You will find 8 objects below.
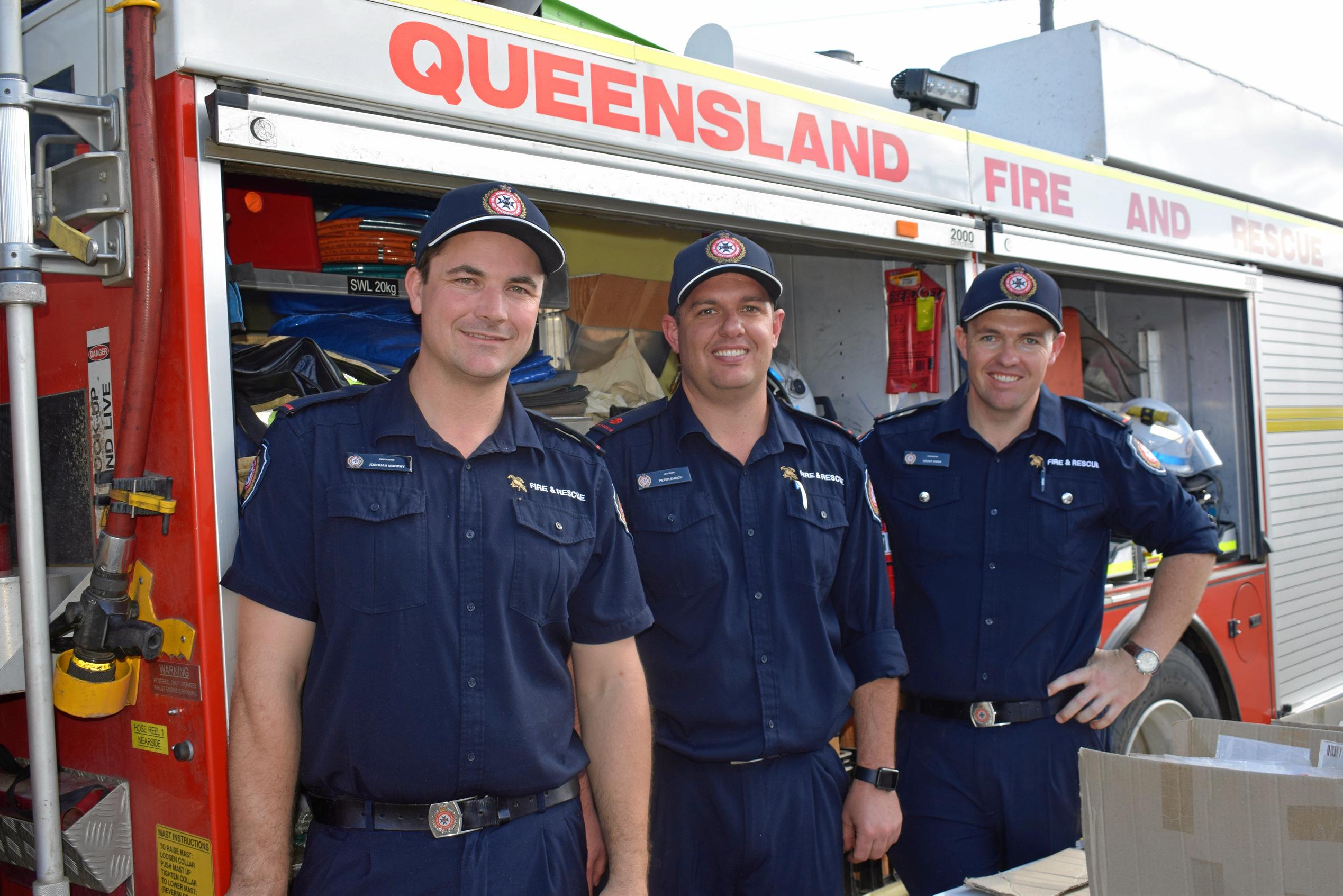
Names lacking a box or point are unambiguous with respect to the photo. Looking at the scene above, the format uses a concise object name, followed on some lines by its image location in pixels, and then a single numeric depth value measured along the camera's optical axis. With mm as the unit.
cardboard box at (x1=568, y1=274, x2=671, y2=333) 3424
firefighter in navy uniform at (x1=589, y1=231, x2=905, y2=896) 2336
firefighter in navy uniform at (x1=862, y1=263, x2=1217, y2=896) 2719
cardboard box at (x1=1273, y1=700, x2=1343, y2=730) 1965
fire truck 1890
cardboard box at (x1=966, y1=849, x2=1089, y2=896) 1870
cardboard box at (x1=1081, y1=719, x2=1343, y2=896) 1430
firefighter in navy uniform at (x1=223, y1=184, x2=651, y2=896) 1780
